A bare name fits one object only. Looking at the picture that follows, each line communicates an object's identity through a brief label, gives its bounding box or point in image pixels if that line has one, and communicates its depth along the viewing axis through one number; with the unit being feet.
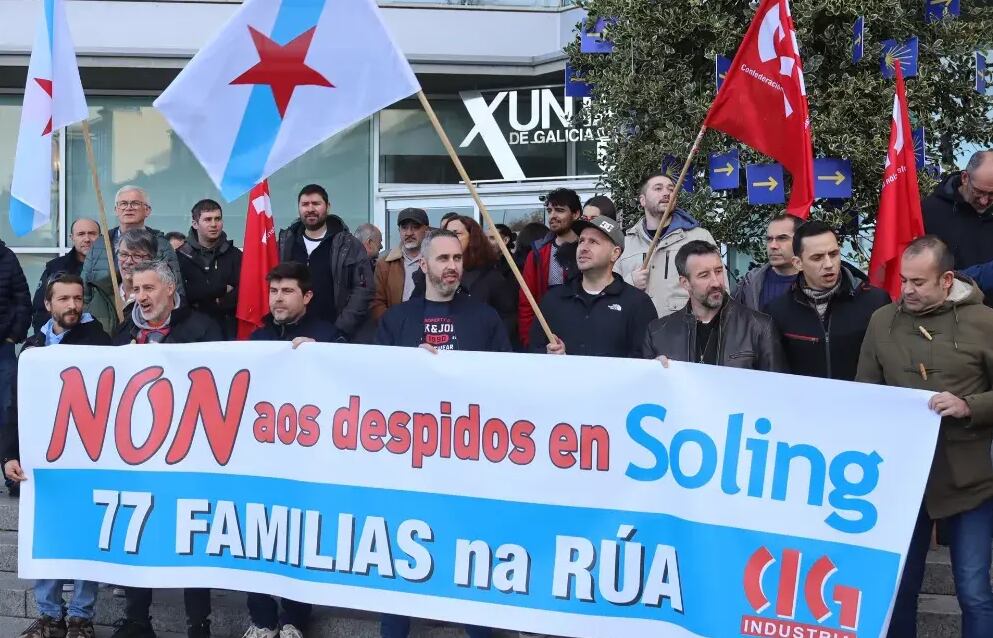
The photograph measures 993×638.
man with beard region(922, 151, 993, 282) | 20.48
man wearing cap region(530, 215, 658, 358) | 18.99
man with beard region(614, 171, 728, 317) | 22.36
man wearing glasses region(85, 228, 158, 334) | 22.97
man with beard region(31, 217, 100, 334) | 27.73
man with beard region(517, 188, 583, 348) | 25.14
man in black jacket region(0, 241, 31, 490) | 25.59
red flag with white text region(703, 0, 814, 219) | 19.39
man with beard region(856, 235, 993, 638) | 15.72
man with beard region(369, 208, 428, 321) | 26.23
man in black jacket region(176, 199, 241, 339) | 26.27
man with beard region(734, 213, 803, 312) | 20.98
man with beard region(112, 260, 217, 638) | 19.65
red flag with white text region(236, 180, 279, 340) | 25.79
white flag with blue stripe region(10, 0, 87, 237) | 21.71
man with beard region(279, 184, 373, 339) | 24.80
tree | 26.99
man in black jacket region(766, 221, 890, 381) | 17.38
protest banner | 15.78
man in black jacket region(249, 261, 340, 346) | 19.62
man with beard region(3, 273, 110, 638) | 19.97
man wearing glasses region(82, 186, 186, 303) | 25.39
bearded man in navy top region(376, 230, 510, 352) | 18.95
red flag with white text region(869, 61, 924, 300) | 21.93
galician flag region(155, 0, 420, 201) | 17.85
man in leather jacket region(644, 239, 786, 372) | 17.17
